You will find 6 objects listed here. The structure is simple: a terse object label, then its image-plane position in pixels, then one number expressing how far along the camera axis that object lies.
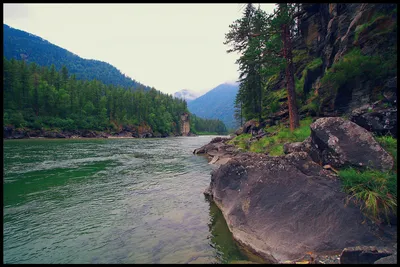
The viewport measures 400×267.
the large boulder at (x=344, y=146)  7.57
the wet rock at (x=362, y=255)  4.83
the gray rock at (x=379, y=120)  8.92
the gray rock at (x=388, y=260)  4.43
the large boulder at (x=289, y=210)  5.95
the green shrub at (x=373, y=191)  6.03
